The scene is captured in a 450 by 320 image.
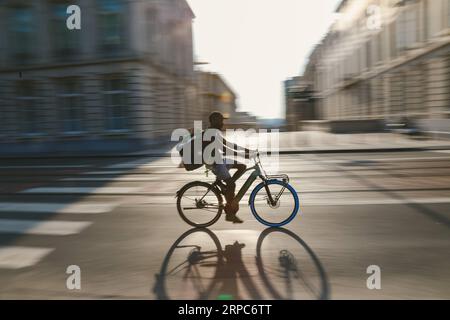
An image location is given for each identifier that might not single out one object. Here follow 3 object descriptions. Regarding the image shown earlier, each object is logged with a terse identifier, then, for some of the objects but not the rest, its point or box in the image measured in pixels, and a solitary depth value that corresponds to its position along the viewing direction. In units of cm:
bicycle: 599
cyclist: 575
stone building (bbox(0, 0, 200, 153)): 2323
